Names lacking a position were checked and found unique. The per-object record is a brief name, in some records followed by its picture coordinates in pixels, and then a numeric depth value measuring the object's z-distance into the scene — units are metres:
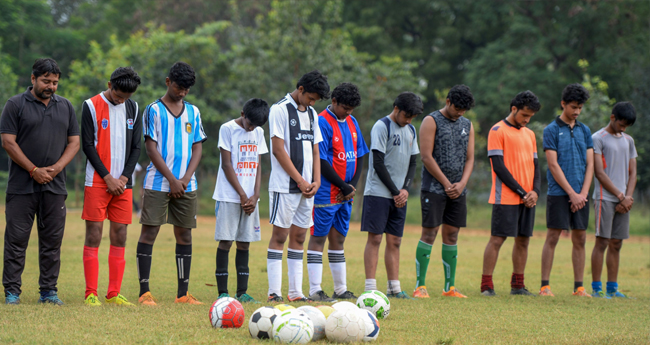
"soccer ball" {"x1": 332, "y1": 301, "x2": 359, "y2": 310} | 9.87
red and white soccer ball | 10.39
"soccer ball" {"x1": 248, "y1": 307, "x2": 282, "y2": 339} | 9.52
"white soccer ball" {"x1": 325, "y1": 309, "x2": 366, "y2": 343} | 9.55
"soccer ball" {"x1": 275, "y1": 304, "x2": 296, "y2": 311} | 10.00
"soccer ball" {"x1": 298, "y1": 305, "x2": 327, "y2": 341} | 9.75
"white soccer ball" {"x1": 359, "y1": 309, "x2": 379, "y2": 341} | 9.67
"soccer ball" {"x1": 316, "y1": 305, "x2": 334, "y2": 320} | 10.15
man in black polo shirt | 12.26
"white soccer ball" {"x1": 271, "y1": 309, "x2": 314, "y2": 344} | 9.27
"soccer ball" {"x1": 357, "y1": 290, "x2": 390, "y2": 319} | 11.70
